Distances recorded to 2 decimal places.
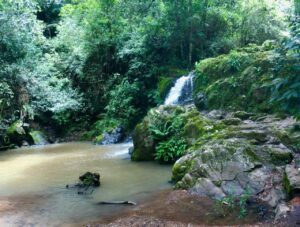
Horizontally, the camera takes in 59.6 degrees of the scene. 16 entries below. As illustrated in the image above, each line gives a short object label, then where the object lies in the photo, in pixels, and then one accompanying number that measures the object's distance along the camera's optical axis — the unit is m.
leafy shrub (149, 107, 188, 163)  7.91
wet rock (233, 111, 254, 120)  8.03
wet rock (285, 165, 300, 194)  4.22
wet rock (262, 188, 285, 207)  4.33
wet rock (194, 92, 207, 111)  10.05
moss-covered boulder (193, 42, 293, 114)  8.71
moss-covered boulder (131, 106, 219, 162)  7.84
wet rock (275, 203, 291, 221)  3.93
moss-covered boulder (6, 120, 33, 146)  12.07
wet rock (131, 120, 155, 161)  8.34
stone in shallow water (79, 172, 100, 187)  6.08
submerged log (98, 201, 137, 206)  5.07
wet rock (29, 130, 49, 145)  12.87
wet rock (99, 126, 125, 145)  12.14
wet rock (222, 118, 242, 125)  7.42
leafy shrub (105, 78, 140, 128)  13.37
